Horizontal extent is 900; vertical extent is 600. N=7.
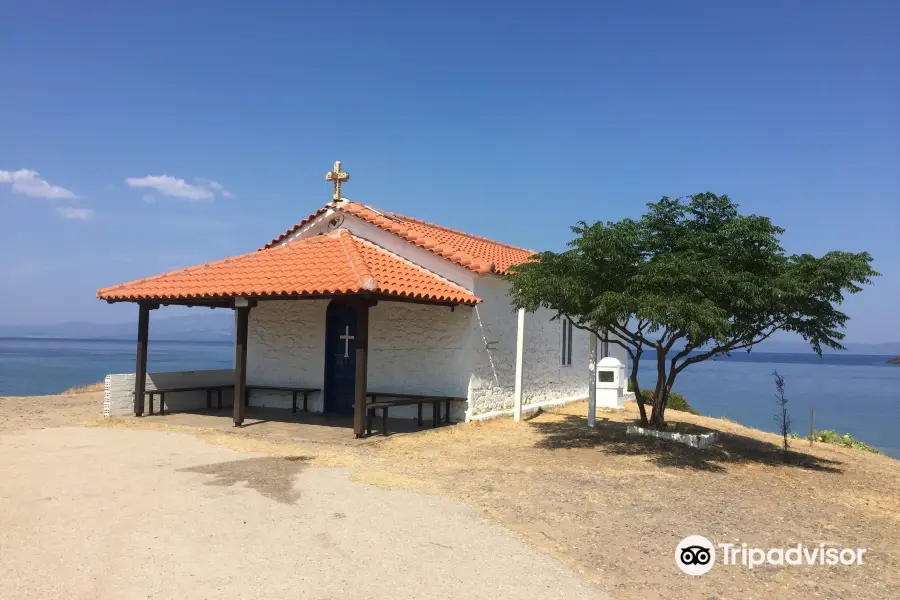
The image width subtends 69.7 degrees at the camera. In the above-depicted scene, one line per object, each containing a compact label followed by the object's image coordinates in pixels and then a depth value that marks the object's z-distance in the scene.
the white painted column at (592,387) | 13.23
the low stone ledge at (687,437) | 10.96
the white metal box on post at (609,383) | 17.40
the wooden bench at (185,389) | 14.27
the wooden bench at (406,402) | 11.62
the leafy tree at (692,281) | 9.25
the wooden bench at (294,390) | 14.54
